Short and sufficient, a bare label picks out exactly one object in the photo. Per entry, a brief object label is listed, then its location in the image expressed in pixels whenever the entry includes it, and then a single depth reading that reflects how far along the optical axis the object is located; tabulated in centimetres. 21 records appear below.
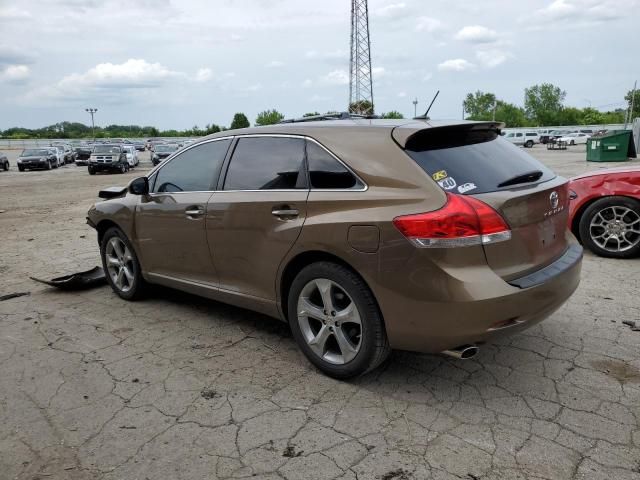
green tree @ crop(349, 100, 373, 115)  6009
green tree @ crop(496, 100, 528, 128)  11762
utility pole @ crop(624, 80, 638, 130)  8944
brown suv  283
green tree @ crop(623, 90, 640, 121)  9781
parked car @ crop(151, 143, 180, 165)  3617
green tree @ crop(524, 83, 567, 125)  11629
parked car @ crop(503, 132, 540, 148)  5670
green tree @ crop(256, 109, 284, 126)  8844
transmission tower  6425
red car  599
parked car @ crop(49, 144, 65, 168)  3775
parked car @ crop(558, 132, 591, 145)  5134
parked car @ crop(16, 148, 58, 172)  3353
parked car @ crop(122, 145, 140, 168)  3412
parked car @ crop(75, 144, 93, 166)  3962
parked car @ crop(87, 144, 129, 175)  2961
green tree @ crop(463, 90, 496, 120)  11775
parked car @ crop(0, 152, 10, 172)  3391
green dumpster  2331
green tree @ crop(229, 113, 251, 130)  8288
